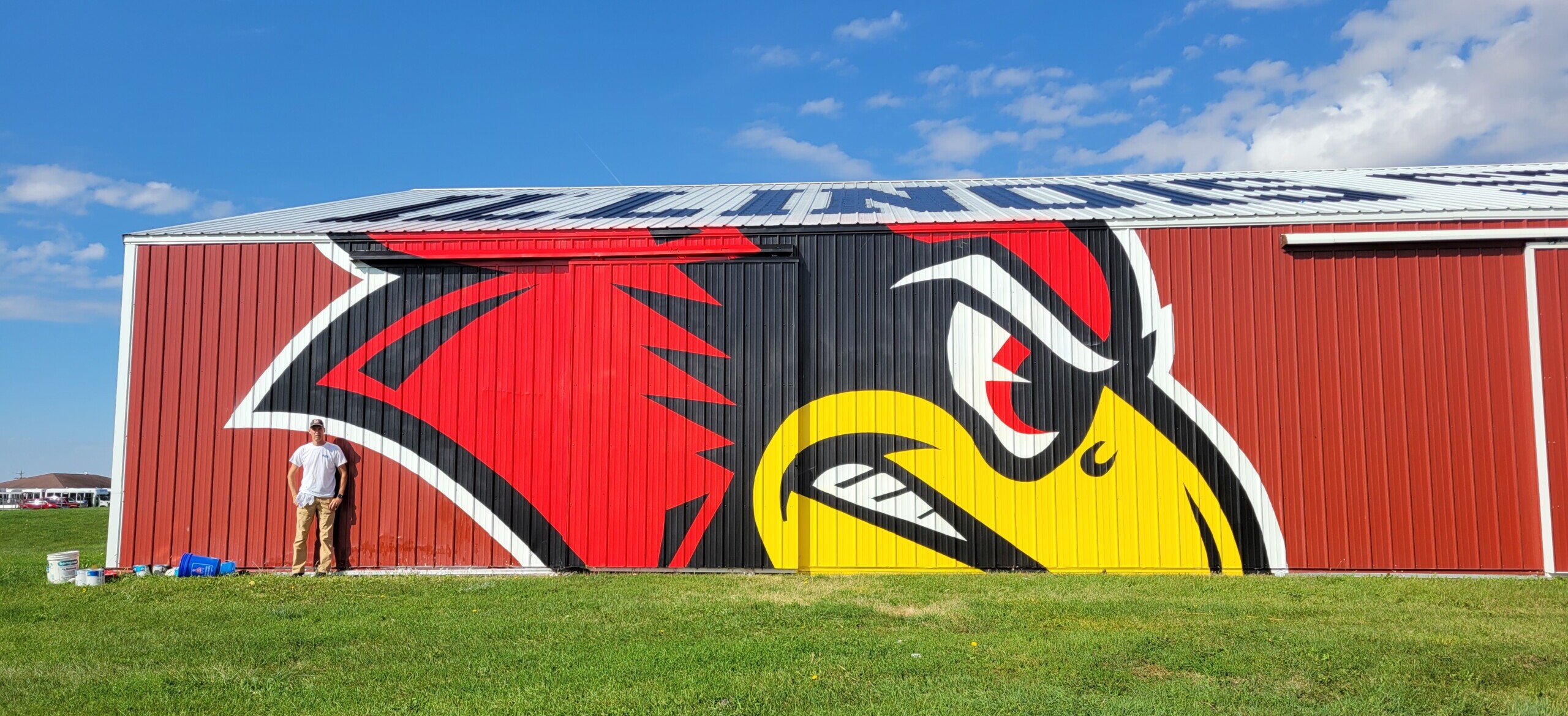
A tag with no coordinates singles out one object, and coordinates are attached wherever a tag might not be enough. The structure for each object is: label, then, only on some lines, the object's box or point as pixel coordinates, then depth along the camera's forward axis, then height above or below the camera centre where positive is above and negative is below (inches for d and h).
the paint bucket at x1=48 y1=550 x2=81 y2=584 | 382.0 -51.6
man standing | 391.9 -19.1
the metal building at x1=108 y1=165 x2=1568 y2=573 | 384.5 +21.5
